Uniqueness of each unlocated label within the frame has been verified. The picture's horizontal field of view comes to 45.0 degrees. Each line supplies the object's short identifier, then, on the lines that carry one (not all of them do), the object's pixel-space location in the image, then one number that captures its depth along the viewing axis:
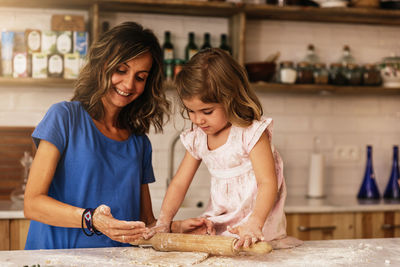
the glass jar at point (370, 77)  3.08
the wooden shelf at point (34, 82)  2.59
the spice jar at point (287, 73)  2.92
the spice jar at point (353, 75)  3.05
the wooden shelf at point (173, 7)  2.70
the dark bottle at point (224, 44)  2.91
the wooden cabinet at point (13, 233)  2.38
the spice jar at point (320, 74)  3.00
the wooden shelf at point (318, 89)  2.86
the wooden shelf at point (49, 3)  2.67
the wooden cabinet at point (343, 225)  2.66
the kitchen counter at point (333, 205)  2.66
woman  1.49
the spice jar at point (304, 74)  2.97
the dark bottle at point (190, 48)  2.92
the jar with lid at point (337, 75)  3.04
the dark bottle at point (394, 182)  3.05
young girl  1.55
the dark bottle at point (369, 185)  3.03
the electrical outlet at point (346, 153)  3.24
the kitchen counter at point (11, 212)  2.36
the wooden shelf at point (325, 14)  2.87
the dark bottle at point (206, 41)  2.93
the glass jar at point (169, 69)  2.81
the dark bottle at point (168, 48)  2.87
